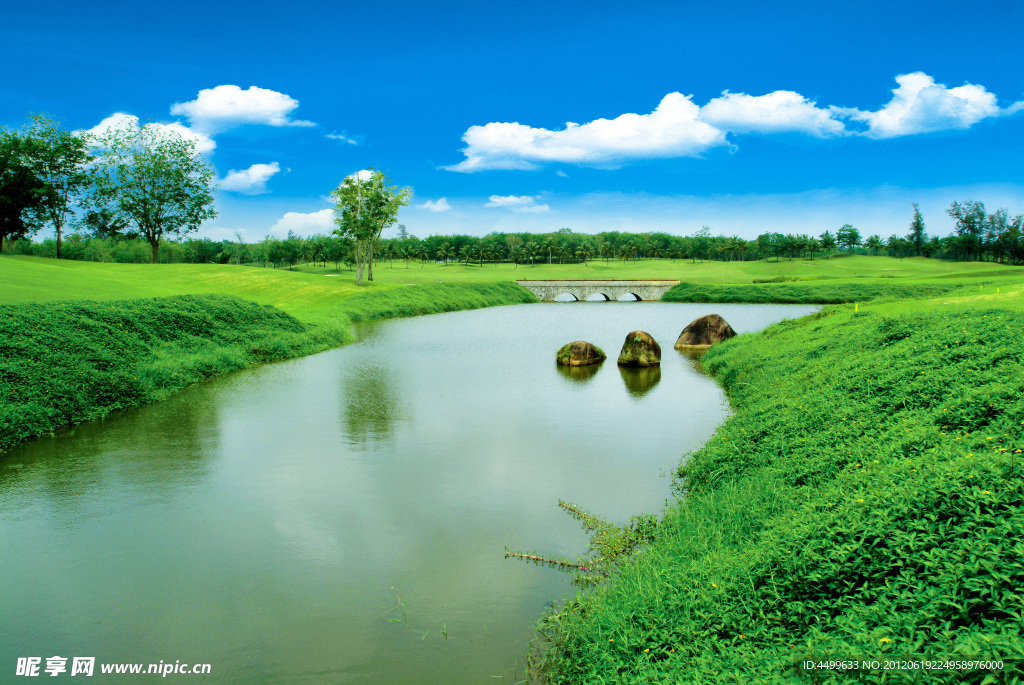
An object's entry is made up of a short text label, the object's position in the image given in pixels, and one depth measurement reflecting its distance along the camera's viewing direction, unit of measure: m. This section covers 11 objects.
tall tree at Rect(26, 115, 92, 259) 56.94
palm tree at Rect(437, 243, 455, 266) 146.25
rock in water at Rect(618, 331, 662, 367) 26.31
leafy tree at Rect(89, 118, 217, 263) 65.69
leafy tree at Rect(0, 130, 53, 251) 54.06
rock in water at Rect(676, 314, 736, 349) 32.03
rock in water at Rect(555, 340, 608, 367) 26.89
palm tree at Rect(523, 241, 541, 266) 143.75
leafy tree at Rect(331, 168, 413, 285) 61.88
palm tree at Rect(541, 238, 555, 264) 146.18
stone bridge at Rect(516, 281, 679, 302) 85.25
